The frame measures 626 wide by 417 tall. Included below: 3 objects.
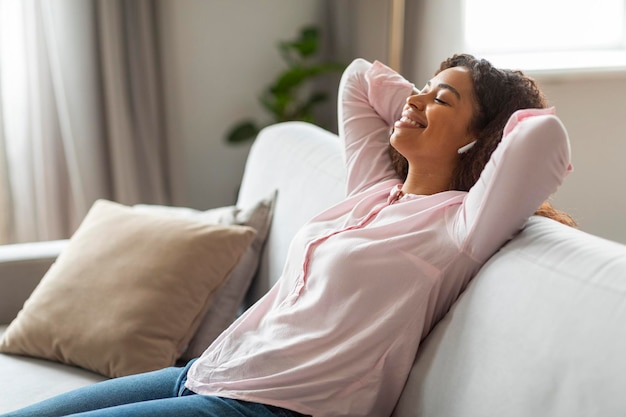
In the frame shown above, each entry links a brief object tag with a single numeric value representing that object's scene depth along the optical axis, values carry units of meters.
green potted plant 3.53
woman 1.34
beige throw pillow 2.03
